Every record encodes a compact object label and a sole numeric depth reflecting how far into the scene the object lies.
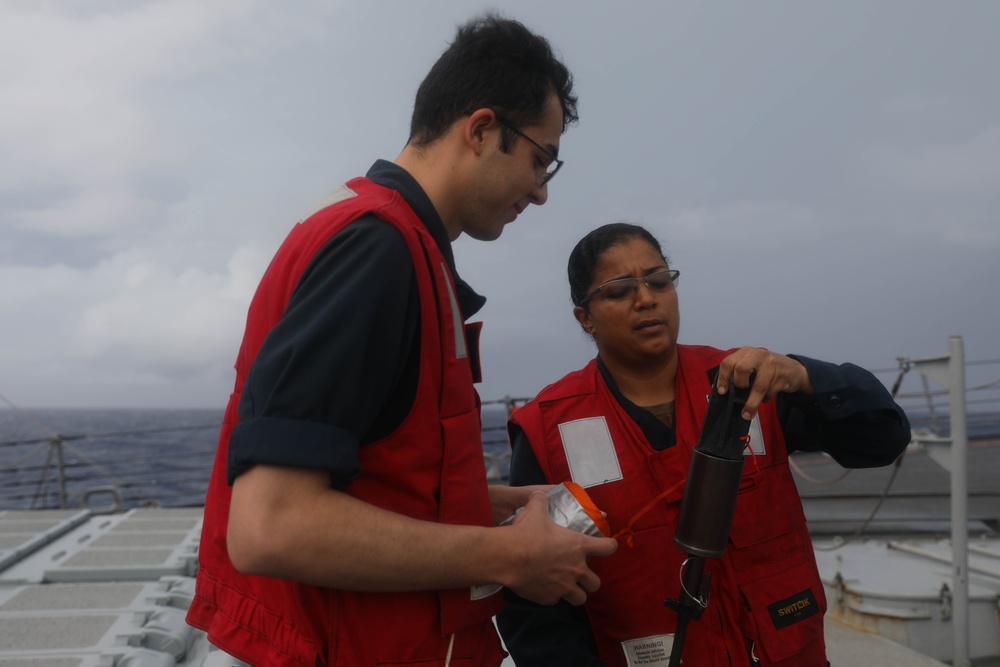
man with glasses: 0.96
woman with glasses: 1.77
